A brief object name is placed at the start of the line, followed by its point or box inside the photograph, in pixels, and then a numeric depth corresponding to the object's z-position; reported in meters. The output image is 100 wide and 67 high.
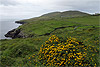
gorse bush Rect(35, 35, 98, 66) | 5.19
